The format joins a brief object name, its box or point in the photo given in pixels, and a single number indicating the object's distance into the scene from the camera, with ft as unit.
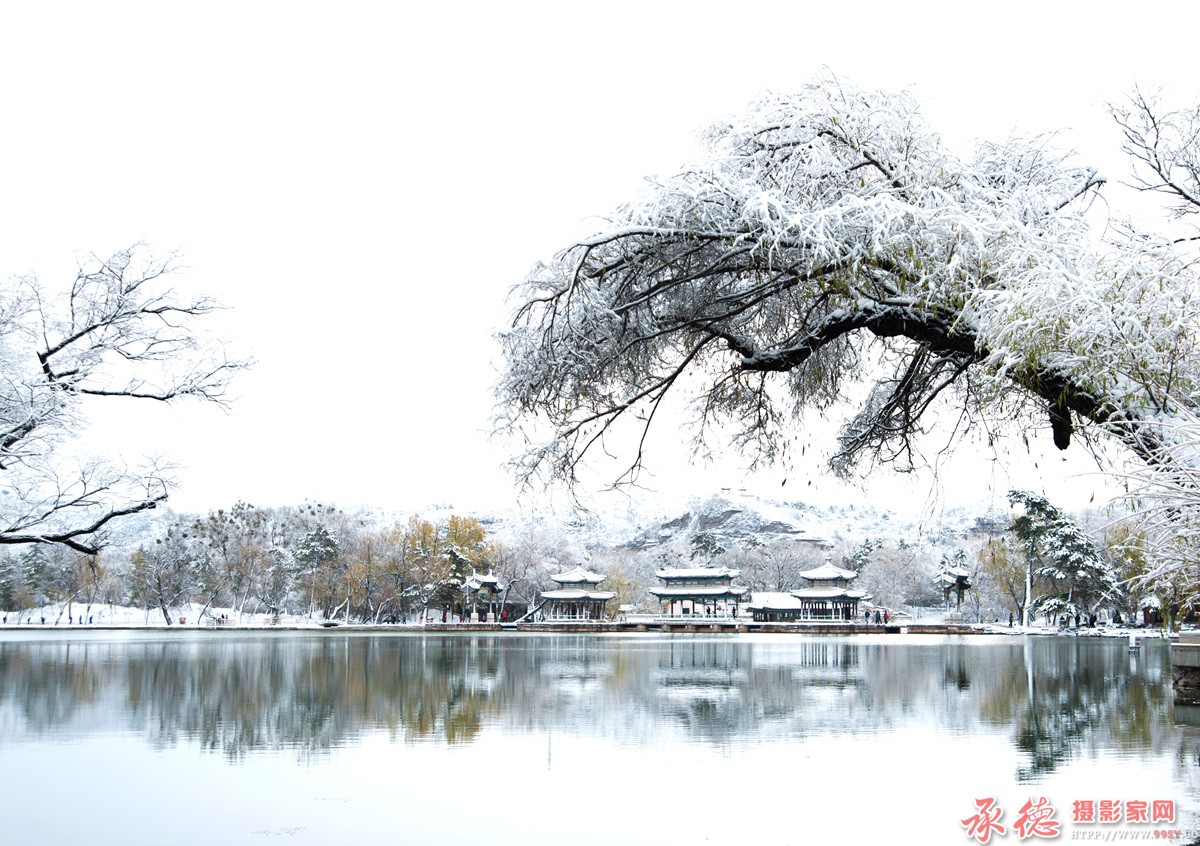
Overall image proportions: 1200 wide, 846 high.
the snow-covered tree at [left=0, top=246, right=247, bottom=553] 29.30
